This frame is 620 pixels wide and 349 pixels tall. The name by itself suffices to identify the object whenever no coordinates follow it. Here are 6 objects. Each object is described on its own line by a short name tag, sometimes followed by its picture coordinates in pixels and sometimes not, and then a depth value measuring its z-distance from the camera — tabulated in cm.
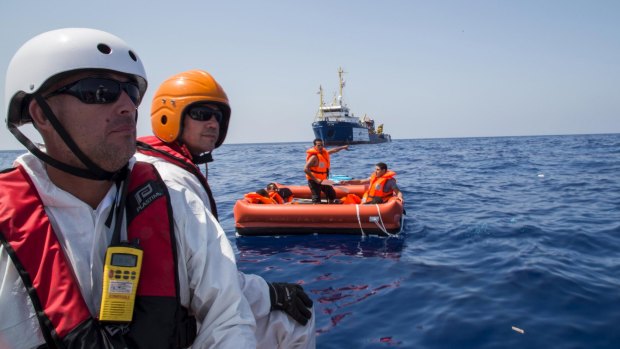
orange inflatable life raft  805
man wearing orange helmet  228
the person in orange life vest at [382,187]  920
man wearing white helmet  143
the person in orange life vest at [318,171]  1005
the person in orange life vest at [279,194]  969
